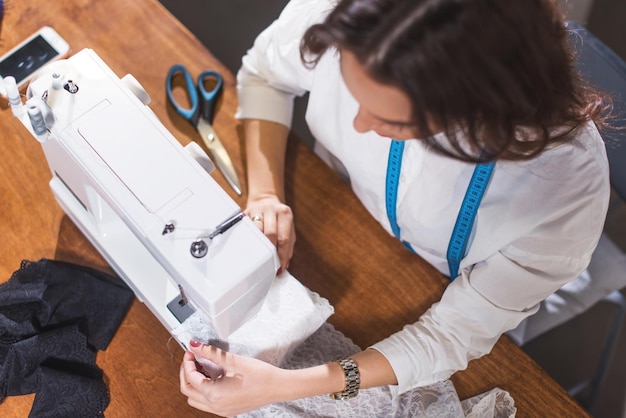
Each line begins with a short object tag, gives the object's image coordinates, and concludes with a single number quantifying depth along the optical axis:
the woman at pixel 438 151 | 0.83
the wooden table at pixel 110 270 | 1.25
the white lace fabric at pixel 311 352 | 1.17
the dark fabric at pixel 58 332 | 1.18
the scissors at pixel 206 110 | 1.38
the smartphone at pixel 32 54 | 1.37
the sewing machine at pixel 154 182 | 0.94
